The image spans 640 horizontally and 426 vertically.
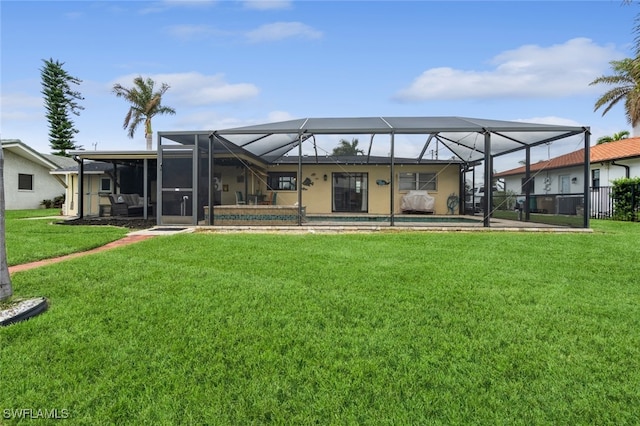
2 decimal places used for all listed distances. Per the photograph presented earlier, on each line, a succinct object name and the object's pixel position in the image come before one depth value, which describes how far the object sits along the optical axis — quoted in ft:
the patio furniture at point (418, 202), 54.29
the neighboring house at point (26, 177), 67.31
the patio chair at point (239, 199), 46.93
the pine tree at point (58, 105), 118.83
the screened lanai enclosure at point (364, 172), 33.68
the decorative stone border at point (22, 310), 9.93
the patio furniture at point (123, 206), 45.39
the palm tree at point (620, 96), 65.02
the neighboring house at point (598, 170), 52.66
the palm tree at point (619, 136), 88.89
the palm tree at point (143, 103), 92.38
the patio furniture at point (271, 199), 56.32
